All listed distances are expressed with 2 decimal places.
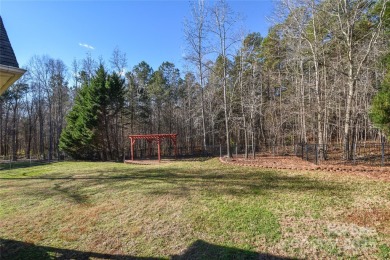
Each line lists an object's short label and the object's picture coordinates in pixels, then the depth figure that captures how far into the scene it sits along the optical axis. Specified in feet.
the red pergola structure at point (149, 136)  58.29
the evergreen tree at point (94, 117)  72.43
